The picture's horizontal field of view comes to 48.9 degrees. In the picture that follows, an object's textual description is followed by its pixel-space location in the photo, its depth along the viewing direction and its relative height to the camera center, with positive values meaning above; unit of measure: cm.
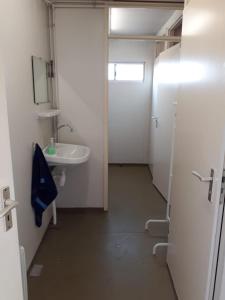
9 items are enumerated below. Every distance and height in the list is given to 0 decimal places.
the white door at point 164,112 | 310 -24
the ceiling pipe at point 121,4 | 259 +95
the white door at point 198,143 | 118 -27
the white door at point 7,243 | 87 -56
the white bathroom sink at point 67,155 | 242 -63
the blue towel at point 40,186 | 222 -84
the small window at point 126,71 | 470 +44
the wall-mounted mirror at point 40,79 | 226 +14
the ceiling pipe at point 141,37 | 266 +61
